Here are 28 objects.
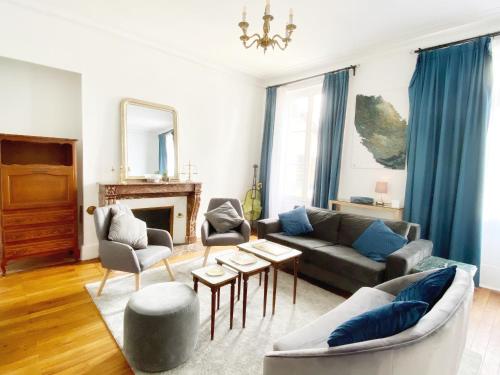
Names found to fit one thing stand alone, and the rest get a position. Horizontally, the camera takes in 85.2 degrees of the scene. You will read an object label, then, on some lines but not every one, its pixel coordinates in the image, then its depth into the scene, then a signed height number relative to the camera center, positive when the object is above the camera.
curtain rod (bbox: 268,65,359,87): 4.25 +1.63
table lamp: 3.77 -0.22
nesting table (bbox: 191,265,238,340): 2.03 -0.89
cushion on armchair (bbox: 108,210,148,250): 2.77 -0.73
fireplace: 3.68 -0.55
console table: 3.70 -0.51
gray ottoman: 1.75 -1.11
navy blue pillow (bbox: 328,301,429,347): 1.19 -0.67
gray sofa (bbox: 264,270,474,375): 1.06 -0.75
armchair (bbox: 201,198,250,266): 3.49 -0.94
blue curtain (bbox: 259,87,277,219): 5.41 +0.40
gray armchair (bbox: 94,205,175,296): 2.59 -0.93
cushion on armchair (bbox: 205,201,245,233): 3.73 -0.75
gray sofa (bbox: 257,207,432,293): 2.67 -0.92
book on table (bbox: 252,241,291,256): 2.73 -0.84
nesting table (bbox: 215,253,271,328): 2.24 -0.87
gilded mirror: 3.91 +0.32
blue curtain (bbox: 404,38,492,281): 3.12 +0.37
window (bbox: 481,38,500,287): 3.16 -0.20
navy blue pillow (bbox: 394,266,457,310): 1.54 -0.66
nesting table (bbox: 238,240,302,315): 2.53 -0.86
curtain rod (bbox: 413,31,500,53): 3.04 +1.61
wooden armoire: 3.05 -0.51
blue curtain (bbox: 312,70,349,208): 4.37 +0.55
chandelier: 2.19 +1.13
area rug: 1.90 -1.36
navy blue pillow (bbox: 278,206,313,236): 3.75 -0.75
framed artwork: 3.84 +0.56
